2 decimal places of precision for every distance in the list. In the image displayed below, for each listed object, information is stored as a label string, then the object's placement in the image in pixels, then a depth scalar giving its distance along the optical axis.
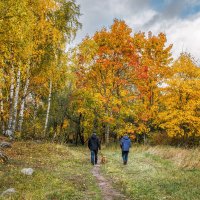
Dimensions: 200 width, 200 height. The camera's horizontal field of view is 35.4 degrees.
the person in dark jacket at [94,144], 21.58
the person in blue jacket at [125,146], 21.08
